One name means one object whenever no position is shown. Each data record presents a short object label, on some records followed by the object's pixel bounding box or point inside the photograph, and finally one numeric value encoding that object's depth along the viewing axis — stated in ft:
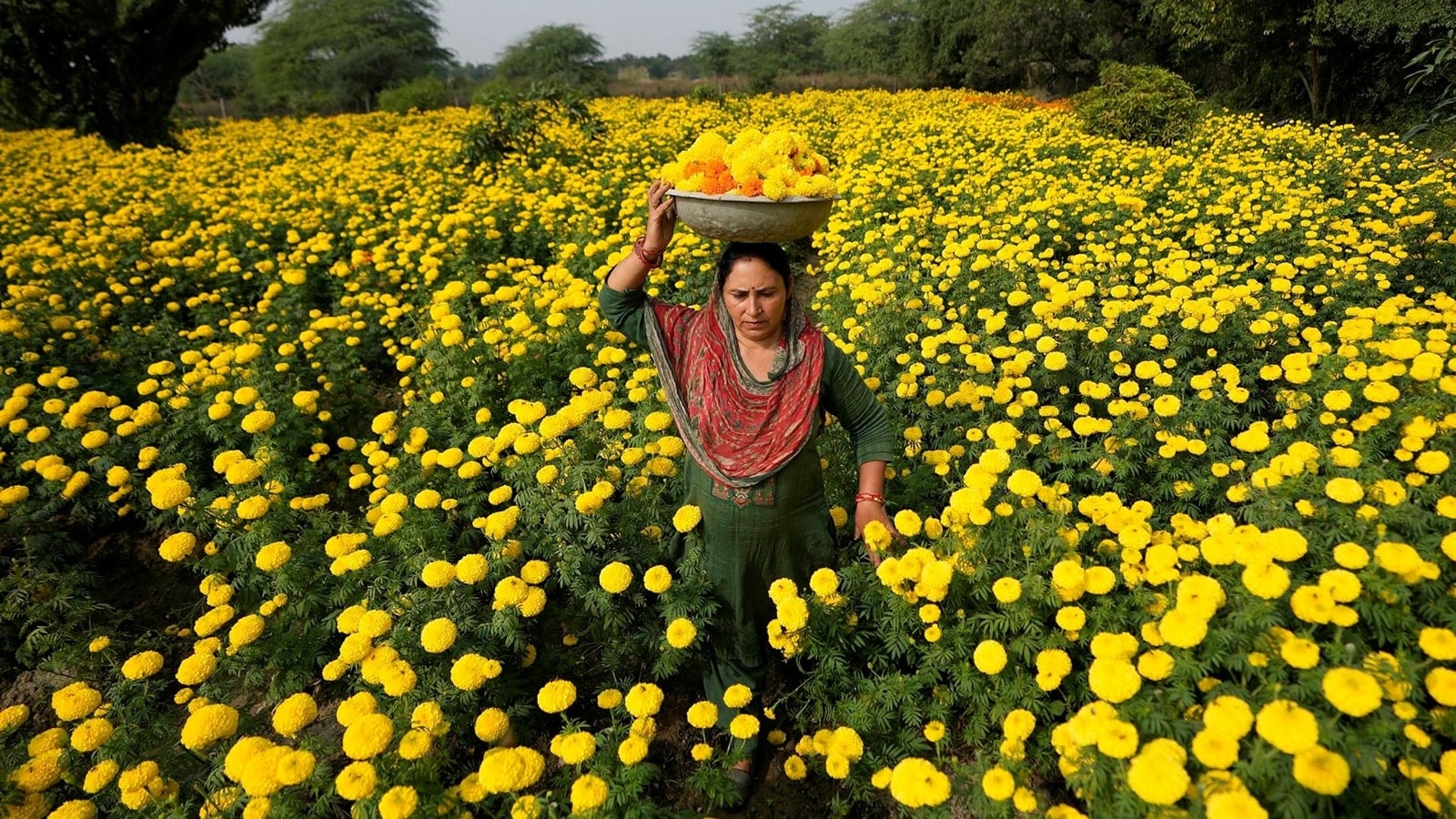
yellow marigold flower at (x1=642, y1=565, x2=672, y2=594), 6.55
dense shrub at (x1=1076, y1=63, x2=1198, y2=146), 35.04
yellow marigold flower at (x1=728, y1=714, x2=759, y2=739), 6.04
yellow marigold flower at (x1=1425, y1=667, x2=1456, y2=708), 4.16
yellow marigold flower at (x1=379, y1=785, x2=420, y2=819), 4.70
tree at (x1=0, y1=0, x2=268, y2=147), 39.93
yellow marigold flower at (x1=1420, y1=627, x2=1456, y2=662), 4.26
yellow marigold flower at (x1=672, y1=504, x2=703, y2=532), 7.11
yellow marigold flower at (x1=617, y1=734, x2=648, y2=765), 5.17
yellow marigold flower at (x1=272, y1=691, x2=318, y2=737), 5.32
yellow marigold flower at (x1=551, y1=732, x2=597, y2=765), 5.07
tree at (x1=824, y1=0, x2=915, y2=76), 97.71
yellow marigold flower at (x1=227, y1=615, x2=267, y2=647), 6.58
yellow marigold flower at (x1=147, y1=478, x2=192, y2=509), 8.04
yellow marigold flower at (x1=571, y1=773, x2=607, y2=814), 4.78
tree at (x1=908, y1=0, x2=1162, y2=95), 66.85
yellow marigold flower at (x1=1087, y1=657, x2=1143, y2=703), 4.62
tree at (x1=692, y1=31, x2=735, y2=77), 142.41
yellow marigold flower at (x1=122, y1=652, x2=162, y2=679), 6.36
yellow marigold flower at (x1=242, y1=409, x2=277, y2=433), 10.16
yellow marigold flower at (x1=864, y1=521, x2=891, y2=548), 6.63
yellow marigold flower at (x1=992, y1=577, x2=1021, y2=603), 5.79
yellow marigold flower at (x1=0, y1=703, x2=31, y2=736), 6.25
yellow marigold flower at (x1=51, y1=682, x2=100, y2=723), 6.03
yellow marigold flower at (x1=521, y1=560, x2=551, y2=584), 6.77
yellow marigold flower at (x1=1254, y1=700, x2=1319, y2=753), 3.83
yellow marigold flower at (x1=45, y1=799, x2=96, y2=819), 5.18
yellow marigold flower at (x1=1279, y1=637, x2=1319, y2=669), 4.32
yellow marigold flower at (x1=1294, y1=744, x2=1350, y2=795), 3.64
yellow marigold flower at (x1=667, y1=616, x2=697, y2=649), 6.27
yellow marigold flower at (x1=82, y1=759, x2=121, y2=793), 5.41
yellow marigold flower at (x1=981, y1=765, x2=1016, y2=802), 4.74
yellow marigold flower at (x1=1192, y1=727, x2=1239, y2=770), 4.00
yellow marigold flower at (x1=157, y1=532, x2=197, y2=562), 7.52
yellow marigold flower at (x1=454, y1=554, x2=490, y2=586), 6.68
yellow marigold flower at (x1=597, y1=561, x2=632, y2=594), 6.52
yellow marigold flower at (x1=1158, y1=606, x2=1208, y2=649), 4.74
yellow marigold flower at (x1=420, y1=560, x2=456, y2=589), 6.61
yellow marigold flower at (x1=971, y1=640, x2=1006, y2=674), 5.54
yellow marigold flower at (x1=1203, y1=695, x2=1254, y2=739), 4.11
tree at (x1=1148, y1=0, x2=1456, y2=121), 36.11
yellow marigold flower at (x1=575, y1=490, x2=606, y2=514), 7.18
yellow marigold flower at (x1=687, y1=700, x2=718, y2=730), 6.00
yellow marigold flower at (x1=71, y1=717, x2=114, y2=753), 5.72
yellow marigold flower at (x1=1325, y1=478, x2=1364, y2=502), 5.57
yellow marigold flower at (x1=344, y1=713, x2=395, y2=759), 4.94
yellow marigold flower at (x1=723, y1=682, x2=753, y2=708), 6.26
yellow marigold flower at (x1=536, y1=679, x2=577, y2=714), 5.67
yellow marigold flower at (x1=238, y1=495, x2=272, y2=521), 7.80
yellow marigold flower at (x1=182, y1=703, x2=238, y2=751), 5.40
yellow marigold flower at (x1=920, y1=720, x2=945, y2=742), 5.84
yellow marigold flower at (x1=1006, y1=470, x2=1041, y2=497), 6.65
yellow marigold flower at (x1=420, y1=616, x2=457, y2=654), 6.02
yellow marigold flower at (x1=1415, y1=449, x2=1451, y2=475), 6.14
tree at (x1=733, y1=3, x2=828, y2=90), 133.28
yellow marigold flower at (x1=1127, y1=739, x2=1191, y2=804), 3.88
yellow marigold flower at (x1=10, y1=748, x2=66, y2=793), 5.55
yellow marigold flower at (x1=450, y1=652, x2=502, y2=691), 5.75
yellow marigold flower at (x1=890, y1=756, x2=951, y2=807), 4.74
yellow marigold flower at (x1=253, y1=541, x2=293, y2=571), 7.29
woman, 6.73
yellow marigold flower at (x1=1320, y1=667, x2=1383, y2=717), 3.96
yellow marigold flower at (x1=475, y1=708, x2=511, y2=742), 5.40
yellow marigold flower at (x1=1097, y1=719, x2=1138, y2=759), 4.29
